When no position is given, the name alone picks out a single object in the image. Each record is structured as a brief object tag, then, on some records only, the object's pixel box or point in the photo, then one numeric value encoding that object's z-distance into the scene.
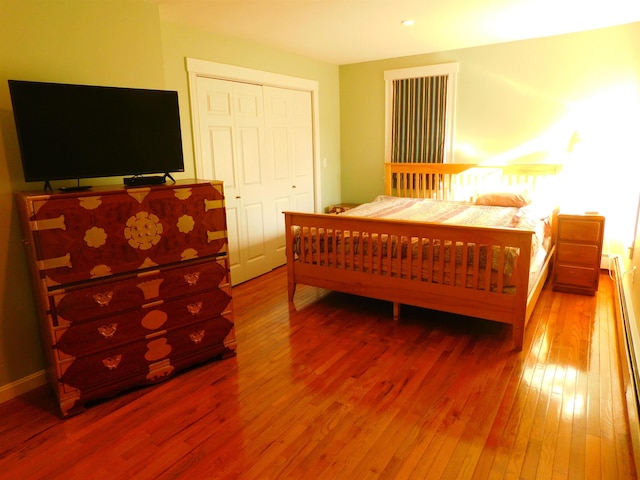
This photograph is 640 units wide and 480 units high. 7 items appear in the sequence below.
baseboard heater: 1.92
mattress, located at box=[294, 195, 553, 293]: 2.84
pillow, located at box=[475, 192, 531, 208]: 4.08
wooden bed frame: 2.75
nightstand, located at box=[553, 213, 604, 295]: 3.67
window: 4.79
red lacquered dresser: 2.12
